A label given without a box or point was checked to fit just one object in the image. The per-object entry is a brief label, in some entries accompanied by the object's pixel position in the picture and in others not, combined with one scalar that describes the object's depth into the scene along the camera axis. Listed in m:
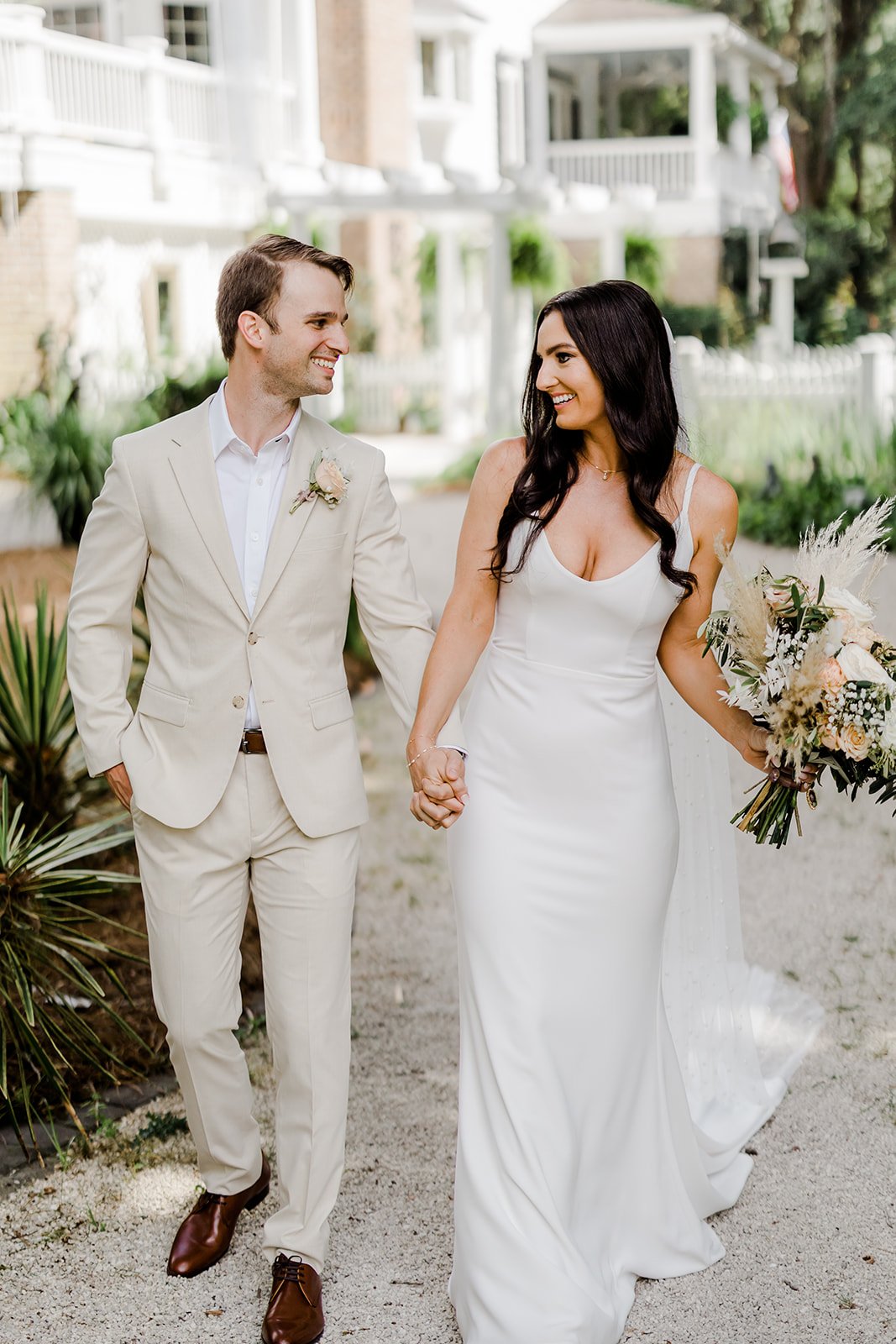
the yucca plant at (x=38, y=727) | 5.63
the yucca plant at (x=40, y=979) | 4.04
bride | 3.25
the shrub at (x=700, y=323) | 26.69
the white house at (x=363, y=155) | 16.97
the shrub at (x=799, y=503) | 13.33
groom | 3.28
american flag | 25.30
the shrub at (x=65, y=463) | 11.64
